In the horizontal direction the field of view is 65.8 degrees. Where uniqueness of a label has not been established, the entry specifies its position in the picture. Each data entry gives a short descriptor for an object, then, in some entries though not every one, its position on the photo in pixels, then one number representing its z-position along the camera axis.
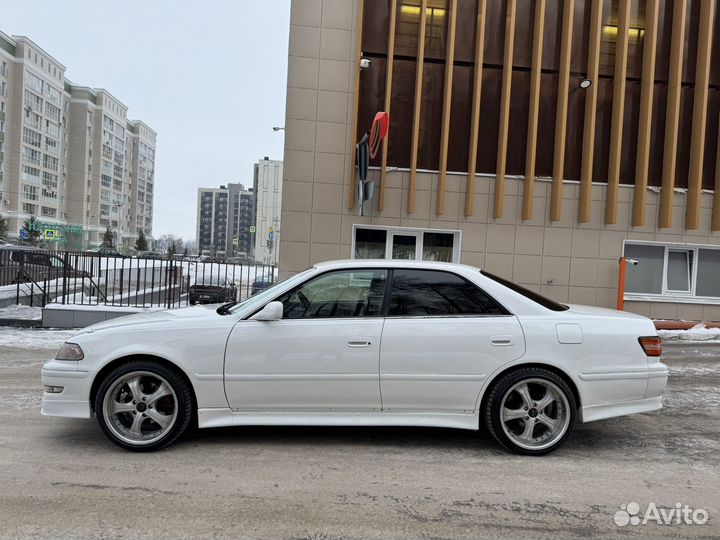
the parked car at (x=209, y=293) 13.41
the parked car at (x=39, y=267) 11.79
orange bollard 11.90
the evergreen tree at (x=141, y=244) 96.31
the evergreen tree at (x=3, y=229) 61.37
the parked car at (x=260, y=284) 12.98
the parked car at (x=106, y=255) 11.89
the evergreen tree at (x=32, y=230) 65.11
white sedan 4.21
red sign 10.55
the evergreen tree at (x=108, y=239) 86.03
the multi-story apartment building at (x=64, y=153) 78.88
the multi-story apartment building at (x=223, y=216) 134.29
